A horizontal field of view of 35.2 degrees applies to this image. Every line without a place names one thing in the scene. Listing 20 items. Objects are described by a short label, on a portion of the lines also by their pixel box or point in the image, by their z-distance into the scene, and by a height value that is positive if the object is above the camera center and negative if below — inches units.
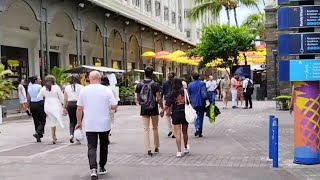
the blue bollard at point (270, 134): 356.8 -45.4
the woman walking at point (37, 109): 536.1 -36.6
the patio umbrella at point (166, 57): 1771.2 +55.4
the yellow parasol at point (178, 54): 1819.6 +68.2
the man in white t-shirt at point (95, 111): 319.6 -23.8
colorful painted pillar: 354.3 -35.9
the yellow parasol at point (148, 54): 1728.6 +65.2
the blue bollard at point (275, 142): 345.1 -48.8
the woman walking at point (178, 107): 415.8 -28.6
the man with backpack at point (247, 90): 1005.2 -36.9
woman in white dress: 515.2 -28.4
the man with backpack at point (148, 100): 412.5 -22.3
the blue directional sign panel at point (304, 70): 350.9 +0.7
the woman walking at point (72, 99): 500.1 -24.9
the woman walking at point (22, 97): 961.5 -42.9
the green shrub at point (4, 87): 821.7 -19.5
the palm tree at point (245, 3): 1780.3 +245.6
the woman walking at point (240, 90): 1058.7 -39.5
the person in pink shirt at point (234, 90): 1032.2 -37.1
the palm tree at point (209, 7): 1796.3 +236.7
